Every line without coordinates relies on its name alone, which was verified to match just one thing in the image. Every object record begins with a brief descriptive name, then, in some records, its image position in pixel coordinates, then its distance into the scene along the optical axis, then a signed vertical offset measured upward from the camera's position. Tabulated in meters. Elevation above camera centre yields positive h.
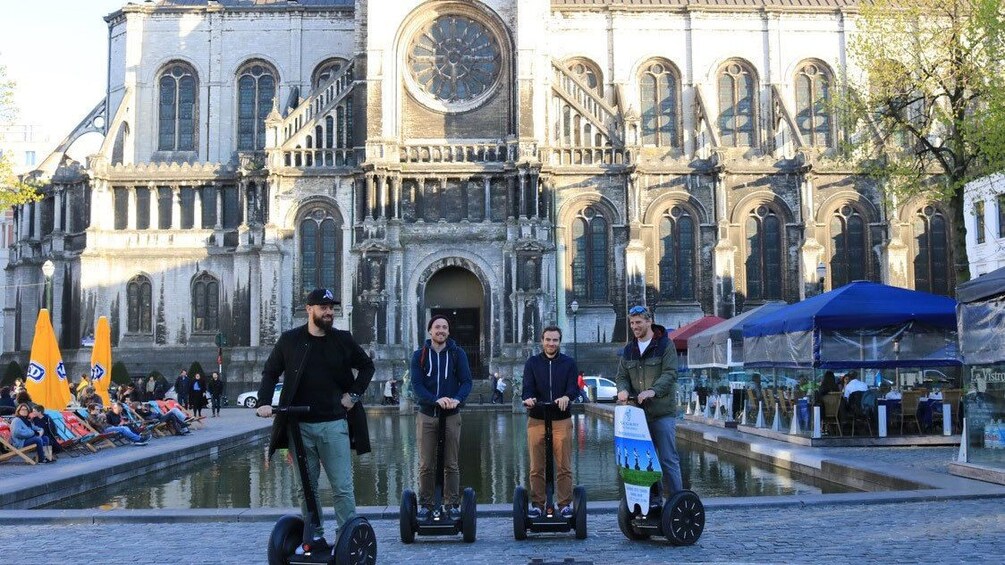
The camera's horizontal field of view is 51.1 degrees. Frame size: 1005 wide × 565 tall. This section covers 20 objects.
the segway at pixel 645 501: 9.37 -1.22
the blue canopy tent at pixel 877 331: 19.83 +0.59
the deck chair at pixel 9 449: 17.72 -1.30
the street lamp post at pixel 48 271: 30.66 +2.94
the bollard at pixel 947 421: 20.28 -1.14
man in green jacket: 9.87 -0.14
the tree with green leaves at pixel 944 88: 21.77 +6.21
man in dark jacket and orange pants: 9.89 -0.40
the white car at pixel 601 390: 42.09 -0.97
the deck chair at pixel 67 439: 19.50 -1.26
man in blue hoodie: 9.91 -0.27
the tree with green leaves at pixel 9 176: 28.44 +5.36
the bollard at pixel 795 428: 20.95 -1.29
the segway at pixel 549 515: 9.75 -1.39
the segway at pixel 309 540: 7.69 -1.27
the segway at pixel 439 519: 9.71 -1.40
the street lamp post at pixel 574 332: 42.81 +1.38
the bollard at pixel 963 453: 14.75 -1.29
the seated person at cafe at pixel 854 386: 20.41 -0.46
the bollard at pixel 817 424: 19.89 -1.16
